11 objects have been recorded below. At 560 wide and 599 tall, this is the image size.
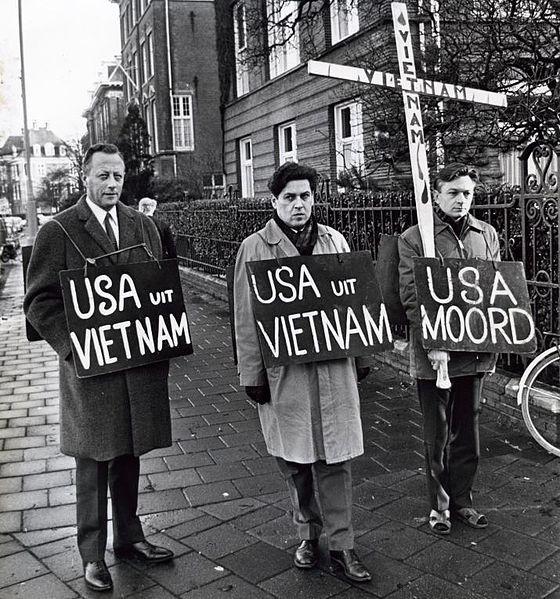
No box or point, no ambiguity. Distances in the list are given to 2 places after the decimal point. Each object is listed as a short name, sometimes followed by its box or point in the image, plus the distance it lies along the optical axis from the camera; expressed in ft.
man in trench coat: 12.09
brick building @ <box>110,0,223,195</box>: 120.57
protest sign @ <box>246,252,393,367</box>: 12.16
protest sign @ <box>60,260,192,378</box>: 12.07
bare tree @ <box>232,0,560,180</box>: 21.20
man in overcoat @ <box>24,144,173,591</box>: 12.19
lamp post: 100.60
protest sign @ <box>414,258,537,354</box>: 13.47
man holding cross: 13.55
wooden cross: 13.89
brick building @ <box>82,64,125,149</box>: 180.01
